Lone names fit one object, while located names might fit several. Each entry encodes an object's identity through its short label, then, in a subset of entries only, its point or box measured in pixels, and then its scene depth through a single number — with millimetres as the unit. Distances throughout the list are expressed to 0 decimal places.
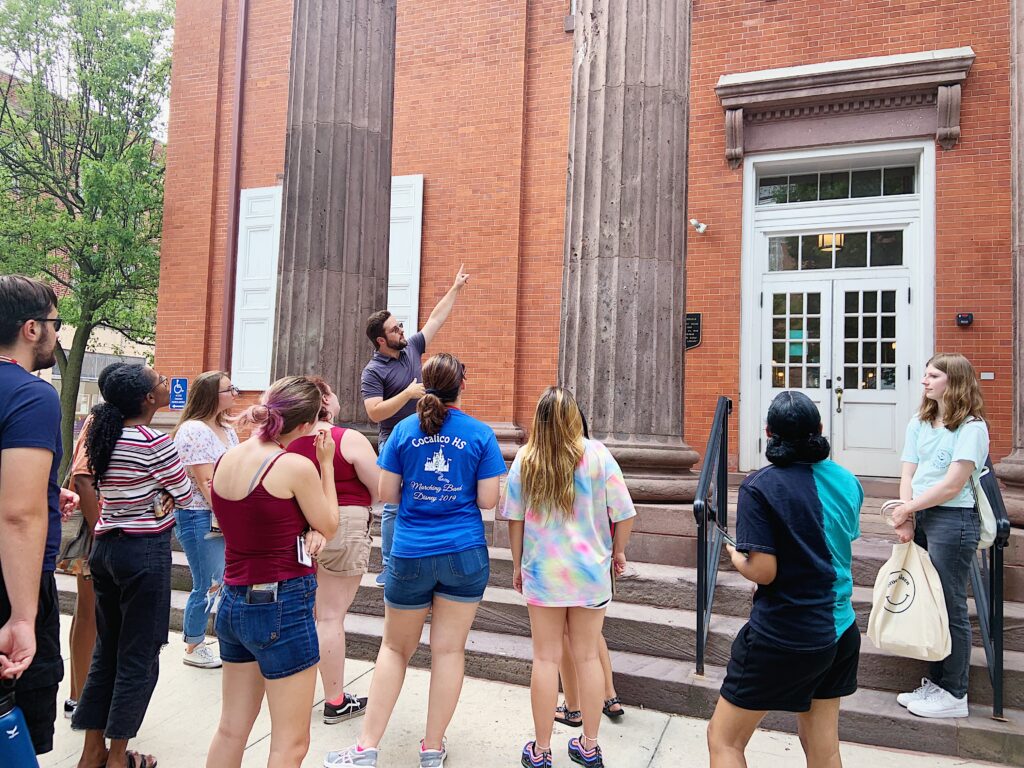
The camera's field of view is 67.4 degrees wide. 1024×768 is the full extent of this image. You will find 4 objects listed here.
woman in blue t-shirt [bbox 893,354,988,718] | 3676
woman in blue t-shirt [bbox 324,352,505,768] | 3285
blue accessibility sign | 12180
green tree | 14406
